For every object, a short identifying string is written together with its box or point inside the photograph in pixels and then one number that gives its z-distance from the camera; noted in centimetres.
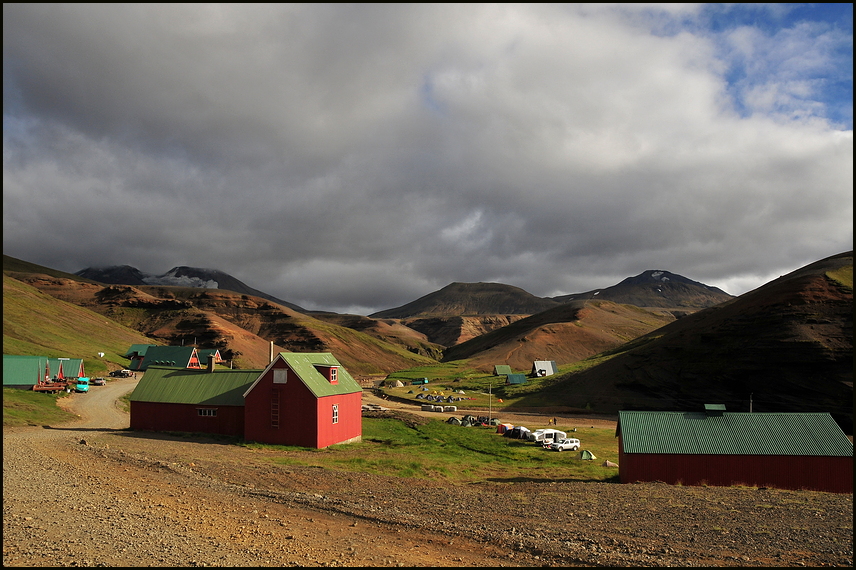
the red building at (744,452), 3008
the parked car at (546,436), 4972
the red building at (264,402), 4091
